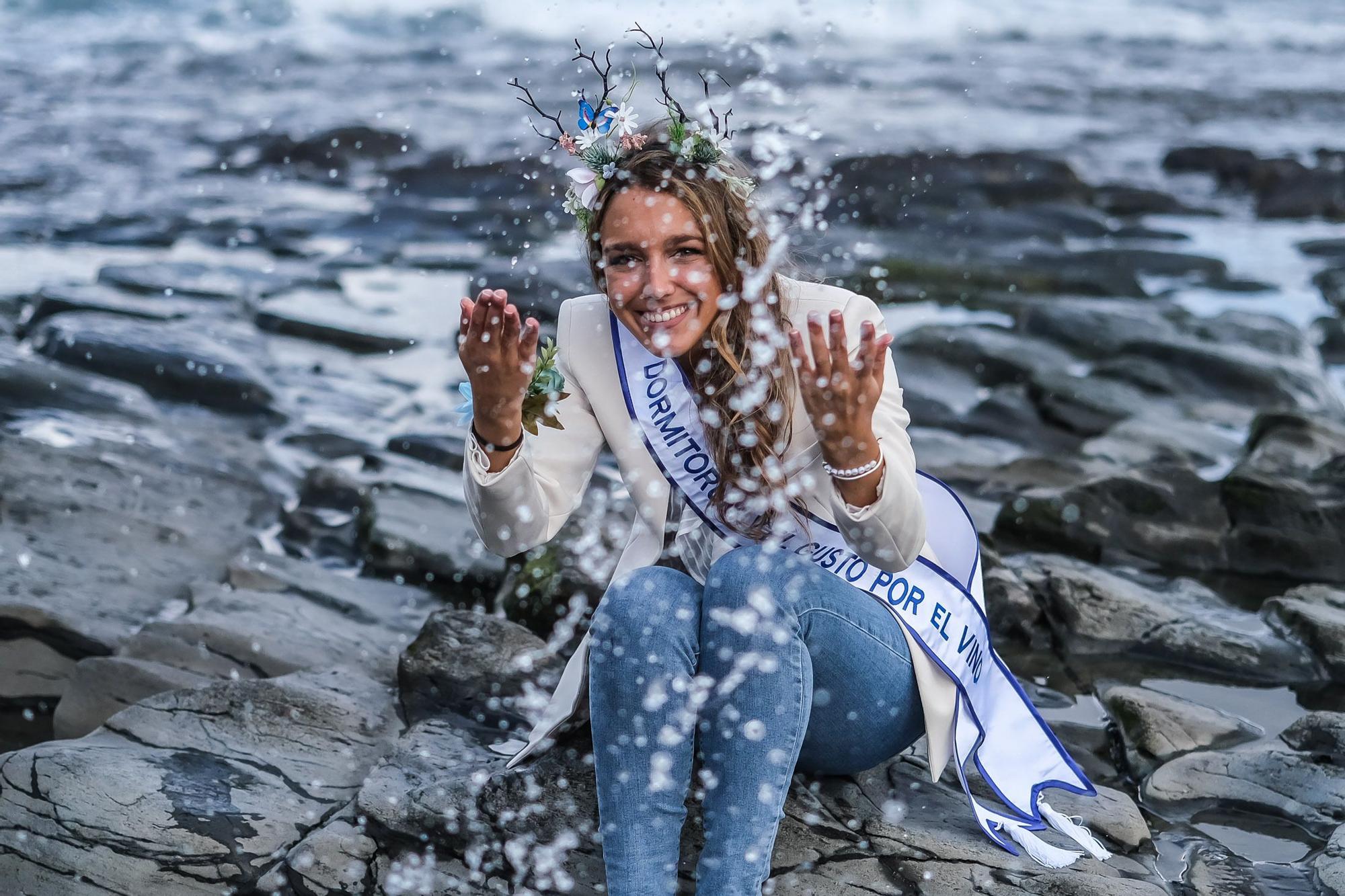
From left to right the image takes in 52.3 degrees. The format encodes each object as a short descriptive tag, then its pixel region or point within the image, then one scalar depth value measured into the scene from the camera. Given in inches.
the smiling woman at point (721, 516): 109.0
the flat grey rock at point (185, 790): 121.6
